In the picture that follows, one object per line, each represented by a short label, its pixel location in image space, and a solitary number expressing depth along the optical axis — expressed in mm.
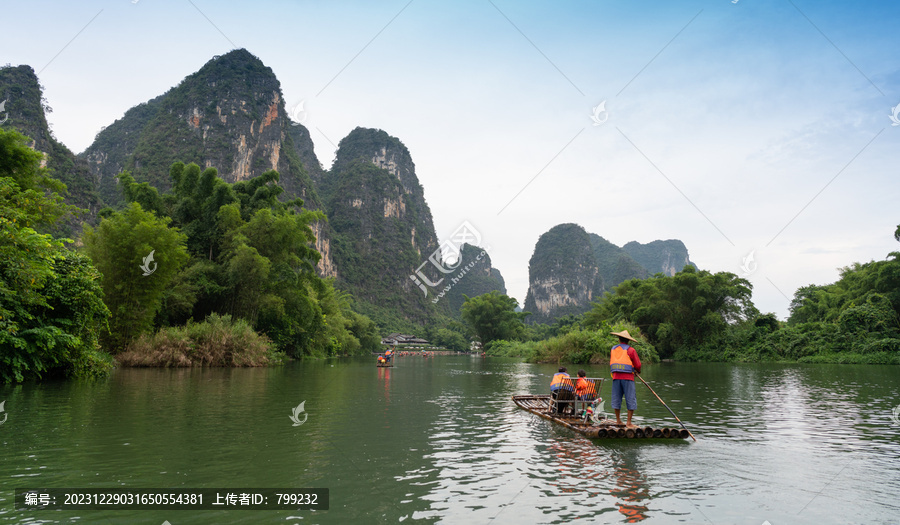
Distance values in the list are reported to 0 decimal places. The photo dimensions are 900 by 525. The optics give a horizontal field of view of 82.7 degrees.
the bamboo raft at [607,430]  8578
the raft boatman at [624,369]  9445
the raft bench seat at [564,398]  11422
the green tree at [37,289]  11547
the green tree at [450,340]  94000
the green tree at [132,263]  20797
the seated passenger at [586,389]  11016
